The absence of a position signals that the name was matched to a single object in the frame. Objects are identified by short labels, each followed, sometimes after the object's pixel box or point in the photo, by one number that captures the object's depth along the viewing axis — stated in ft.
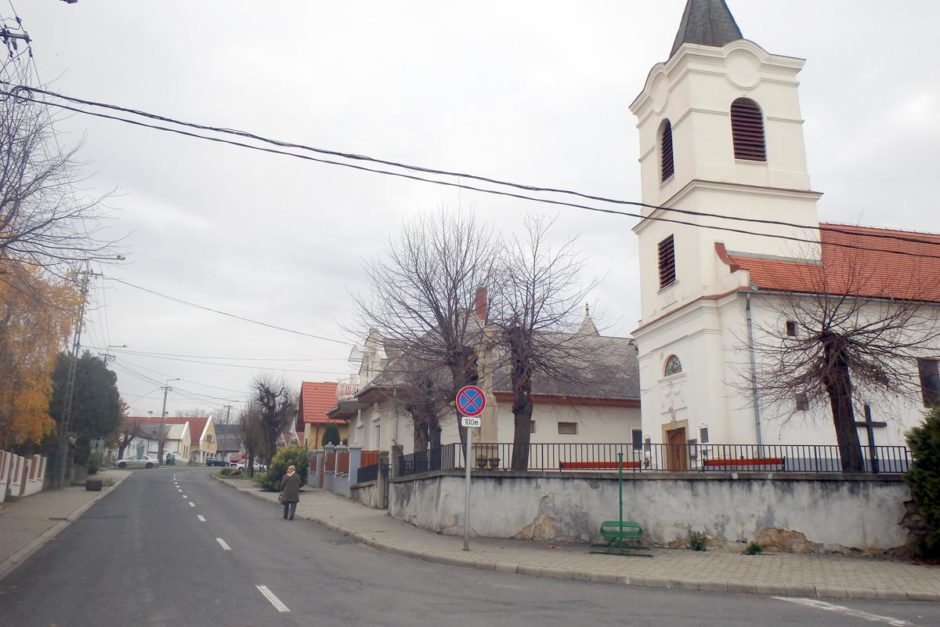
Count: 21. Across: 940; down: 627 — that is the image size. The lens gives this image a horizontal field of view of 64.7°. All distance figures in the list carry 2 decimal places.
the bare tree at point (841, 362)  50.42
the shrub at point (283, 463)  120.26
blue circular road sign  48.93
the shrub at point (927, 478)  44.11
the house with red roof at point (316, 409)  154.71
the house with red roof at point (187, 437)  378.32
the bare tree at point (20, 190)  36.40
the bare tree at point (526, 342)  59.67
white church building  76.13
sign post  48.83
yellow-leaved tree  74.84
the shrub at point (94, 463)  154.51
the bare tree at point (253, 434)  165.02
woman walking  72.49
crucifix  50.93
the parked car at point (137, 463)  243.60
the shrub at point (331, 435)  147.84
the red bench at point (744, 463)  53.06
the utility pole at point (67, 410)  112.78
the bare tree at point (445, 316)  63.52
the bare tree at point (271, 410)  148.15
